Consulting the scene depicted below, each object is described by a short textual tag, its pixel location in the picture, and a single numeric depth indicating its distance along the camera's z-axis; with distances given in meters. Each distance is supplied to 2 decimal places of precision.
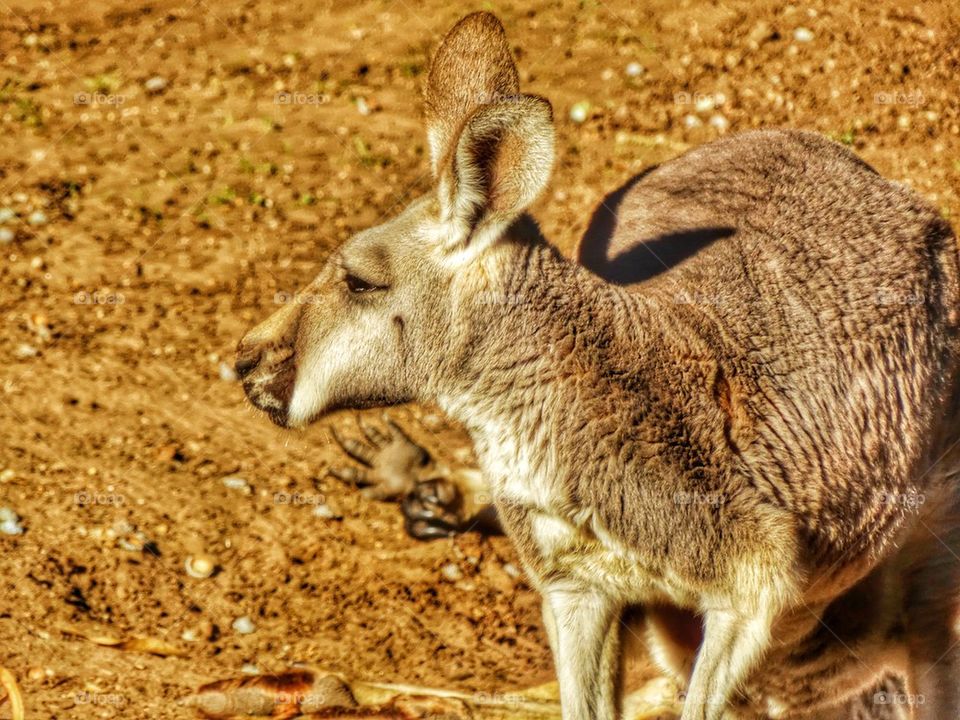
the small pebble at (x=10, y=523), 9.09
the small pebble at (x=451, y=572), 9.68
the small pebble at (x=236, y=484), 9.86
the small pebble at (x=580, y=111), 12.52
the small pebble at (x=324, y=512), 9.89
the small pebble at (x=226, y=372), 10.58
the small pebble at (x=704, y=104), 12.51
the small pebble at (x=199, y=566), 9.24
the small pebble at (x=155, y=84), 12.62
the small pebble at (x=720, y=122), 12.31
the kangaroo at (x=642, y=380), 6.25
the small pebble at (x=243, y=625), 9.00
